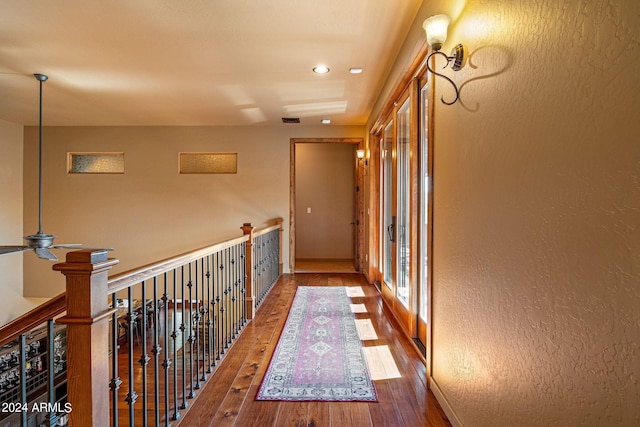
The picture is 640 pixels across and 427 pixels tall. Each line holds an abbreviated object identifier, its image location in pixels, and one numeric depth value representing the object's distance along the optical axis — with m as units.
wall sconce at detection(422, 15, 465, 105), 1.85
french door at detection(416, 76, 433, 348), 2.82
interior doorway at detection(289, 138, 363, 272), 7.81
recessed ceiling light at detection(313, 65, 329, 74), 3.64
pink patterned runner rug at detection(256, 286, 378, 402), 2.21
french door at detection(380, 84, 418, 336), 2.98
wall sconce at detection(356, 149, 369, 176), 5.99
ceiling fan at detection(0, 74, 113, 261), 3.37
